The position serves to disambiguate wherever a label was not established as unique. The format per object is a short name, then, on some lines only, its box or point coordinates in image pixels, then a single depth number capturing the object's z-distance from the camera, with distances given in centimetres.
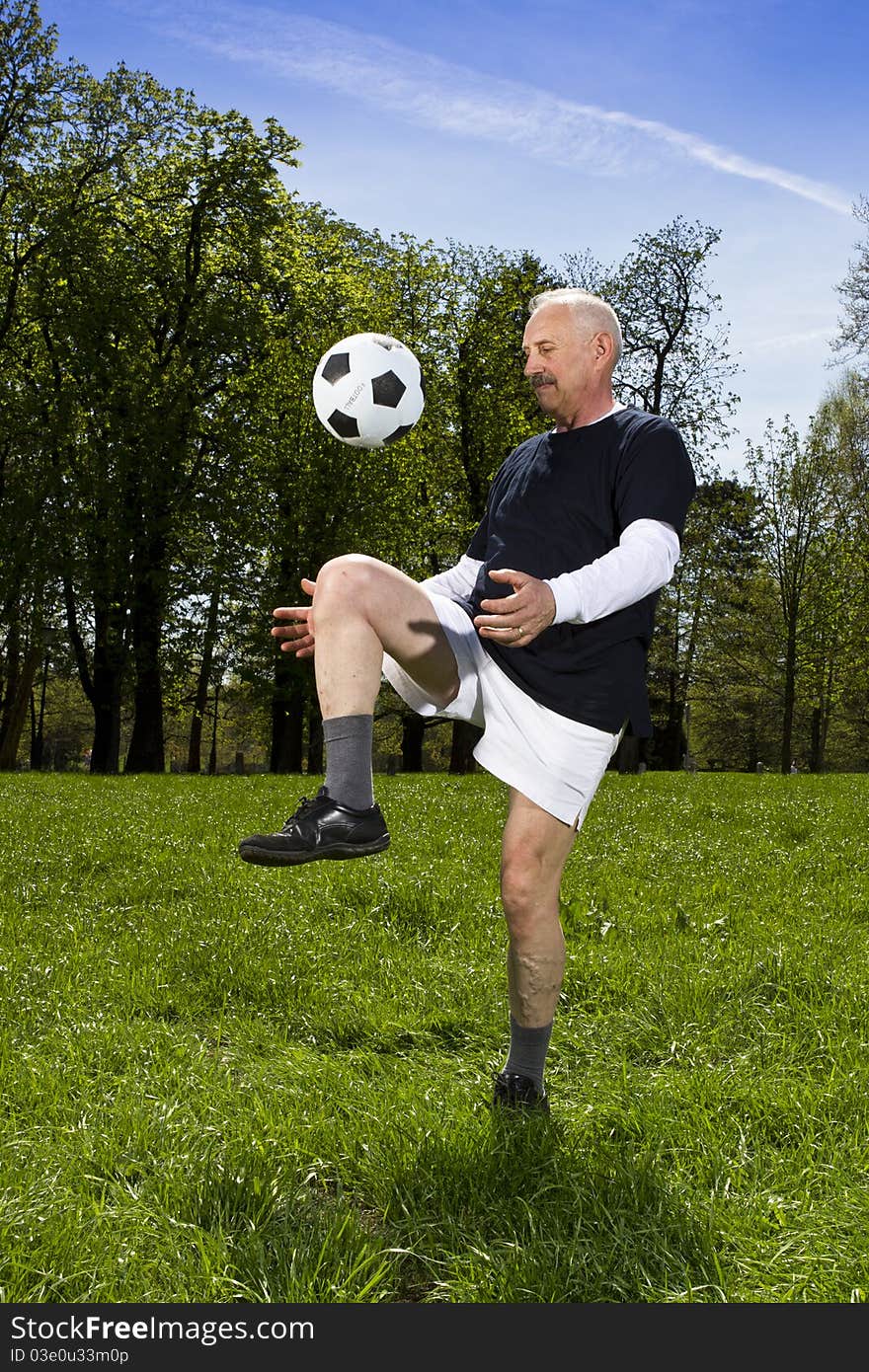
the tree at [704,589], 3441
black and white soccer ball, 451
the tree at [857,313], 2855
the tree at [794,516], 3216
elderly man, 343
